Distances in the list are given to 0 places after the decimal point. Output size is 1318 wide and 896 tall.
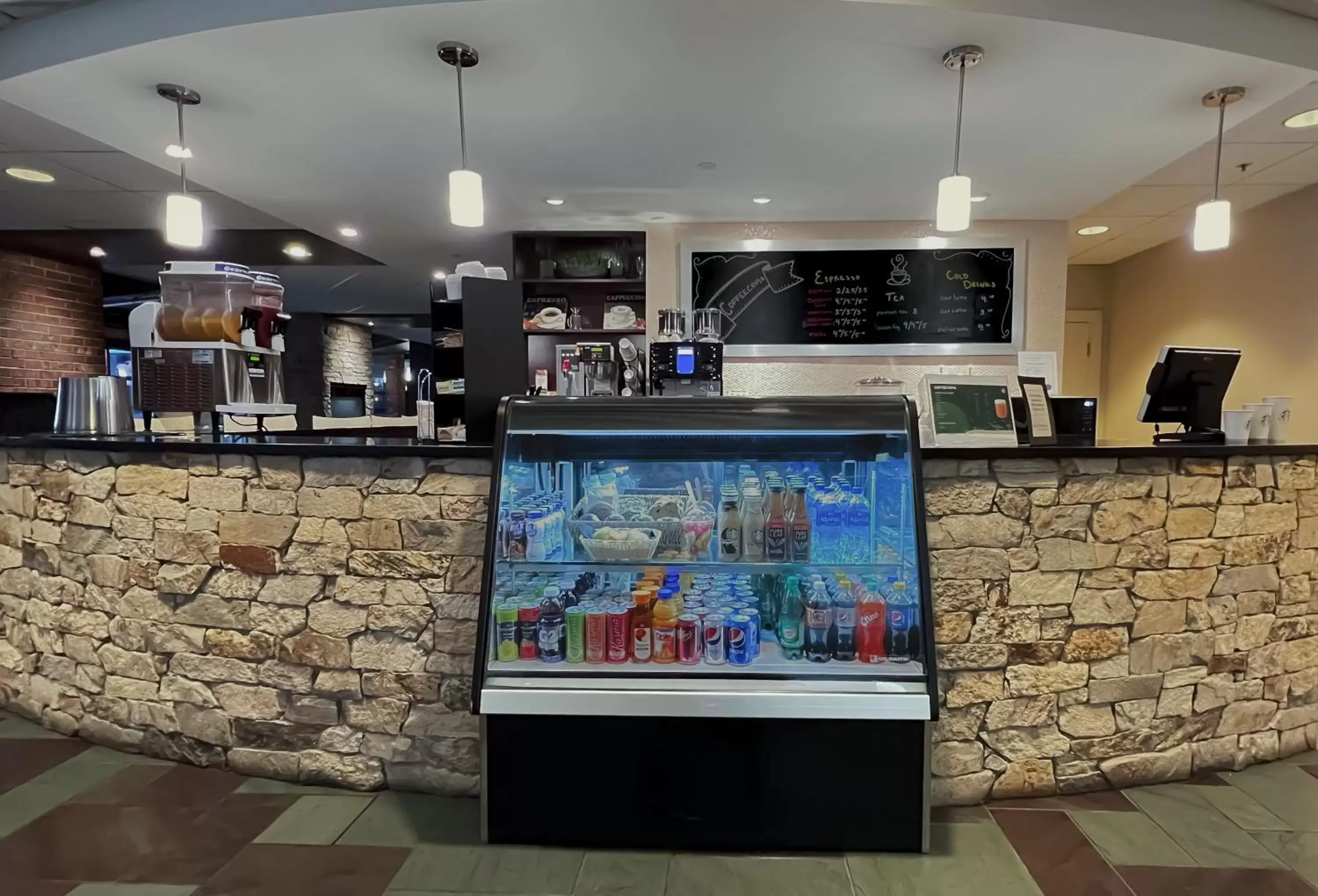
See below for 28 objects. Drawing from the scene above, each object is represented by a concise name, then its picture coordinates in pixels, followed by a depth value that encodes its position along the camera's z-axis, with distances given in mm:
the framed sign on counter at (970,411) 2117
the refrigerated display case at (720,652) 1827
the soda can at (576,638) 1947
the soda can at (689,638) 1935
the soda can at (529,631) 1940
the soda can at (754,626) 1925
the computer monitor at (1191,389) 2703
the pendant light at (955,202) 2533
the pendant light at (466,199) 2477
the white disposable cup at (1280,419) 2471
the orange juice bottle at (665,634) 1939
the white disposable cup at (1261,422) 2477
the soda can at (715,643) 1908
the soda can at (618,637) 1935
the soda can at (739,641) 1904
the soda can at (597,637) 1948
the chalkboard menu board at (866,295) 4605
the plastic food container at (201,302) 2773
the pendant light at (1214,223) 2707
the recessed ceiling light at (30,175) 3828
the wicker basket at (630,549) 2016
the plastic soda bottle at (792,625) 1969
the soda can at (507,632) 1934
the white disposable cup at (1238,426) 2465
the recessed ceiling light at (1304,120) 3148
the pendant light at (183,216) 2600
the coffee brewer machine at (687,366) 2836
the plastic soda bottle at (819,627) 1924
